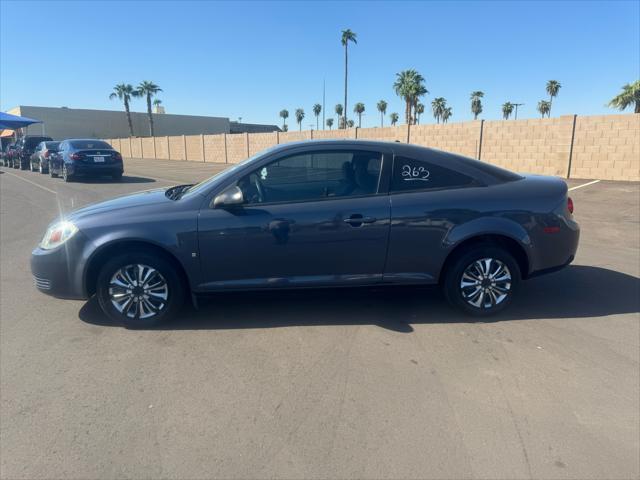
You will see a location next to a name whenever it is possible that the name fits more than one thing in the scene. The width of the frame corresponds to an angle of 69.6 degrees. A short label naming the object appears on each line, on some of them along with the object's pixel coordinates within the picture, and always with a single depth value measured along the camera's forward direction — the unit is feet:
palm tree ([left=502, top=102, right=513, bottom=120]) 287.89
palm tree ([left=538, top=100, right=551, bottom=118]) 270.59
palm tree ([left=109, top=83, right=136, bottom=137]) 244.01
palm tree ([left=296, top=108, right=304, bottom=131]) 412.77
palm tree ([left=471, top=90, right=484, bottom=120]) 281.13
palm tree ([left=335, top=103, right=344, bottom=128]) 383.96
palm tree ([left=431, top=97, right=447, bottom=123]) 277.23
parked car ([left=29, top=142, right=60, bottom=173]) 69.77
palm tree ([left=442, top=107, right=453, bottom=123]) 306.14
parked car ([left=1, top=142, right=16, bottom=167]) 94.30
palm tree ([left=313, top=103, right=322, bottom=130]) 360.48
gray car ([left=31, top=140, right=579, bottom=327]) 13.30
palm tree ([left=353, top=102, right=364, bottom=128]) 369.42
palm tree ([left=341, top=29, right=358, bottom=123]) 187.47
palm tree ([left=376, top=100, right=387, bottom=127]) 353.37
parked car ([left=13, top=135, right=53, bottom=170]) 86.99
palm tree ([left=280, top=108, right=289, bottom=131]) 406.72
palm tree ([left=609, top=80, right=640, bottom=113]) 83.15
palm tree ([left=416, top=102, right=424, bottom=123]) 277.64
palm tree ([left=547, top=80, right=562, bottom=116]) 252.42
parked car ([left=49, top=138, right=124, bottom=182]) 55.62
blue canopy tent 109.40
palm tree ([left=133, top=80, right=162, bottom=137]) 242.99
